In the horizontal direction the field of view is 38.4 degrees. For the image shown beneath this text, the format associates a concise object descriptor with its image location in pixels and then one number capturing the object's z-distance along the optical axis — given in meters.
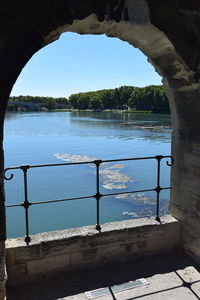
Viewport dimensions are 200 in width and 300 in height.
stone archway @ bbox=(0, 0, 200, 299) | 2.47
